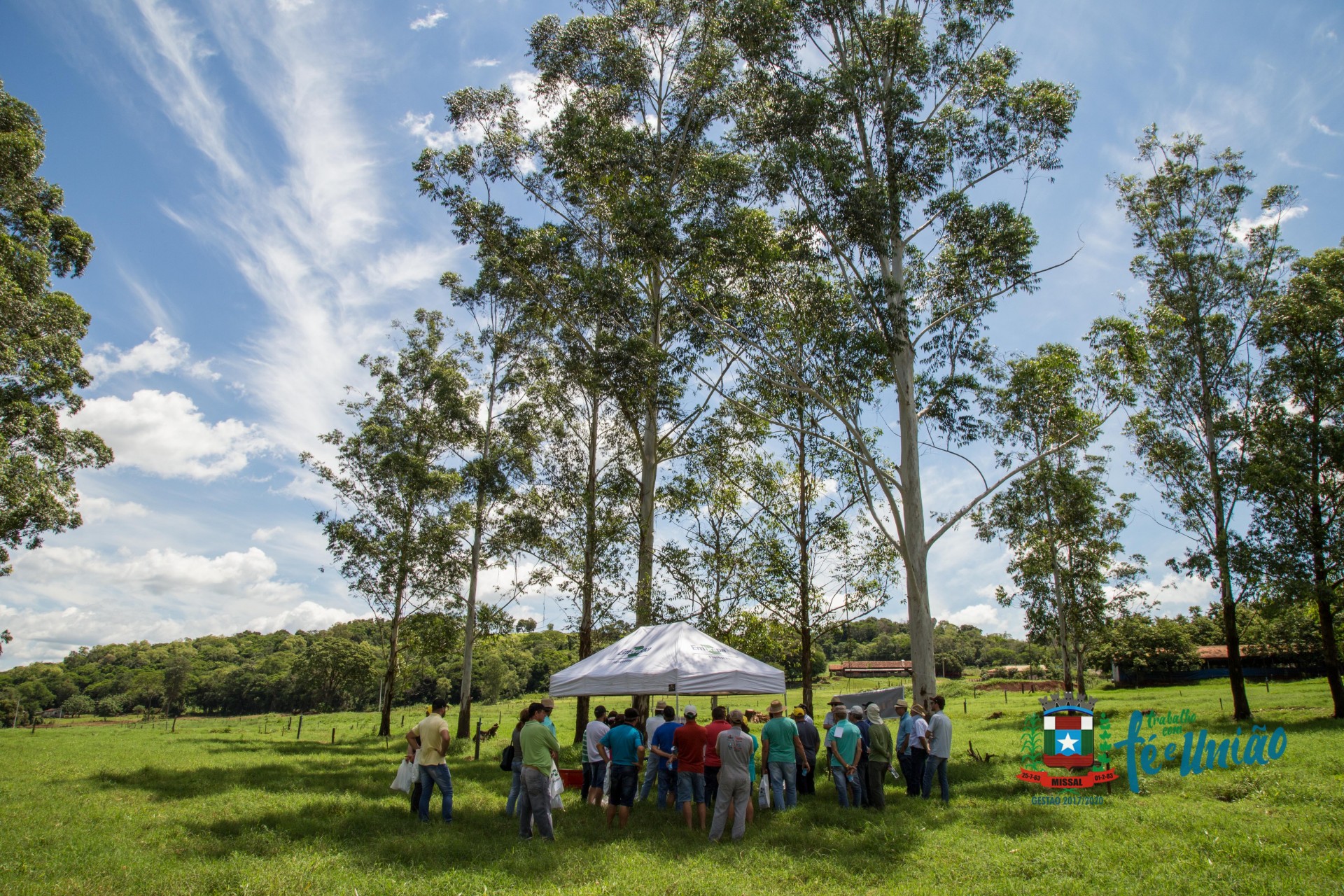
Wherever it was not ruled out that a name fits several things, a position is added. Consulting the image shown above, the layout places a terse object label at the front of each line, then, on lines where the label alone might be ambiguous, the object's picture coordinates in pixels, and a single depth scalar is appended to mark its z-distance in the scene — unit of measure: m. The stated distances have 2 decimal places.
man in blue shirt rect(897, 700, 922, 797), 12.17
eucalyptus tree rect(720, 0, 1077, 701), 17.20
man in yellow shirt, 9.78
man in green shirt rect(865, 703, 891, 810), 11.08
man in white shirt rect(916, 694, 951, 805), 11.49
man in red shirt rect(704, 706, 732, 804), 10.62
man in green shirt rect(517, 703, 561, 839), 9.27
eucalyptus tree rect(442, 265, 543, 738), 24.19
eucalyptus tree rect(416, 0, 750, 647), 19.78
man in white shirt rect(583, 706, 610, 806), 11.45
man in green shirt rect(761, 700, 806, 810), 10.74
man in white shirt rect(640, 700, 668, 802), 11.55
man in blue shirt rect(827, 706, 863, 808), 10.85
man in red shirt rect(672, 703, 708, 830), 9.98
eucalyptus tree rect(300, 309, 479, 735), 25.58
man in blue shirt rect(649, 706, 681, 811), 10.81
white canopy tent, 11.02
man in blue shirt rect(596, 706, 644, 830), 10.20
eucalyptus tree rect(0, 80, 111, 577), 16.02
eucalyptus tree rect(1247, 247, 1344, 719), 20.84
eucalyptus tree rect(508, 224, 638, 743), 20.55
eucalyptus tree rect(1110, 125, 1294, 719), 23.05
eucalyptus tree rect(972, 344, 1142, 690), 26.77
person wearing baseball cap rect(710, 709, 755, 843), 9.38
